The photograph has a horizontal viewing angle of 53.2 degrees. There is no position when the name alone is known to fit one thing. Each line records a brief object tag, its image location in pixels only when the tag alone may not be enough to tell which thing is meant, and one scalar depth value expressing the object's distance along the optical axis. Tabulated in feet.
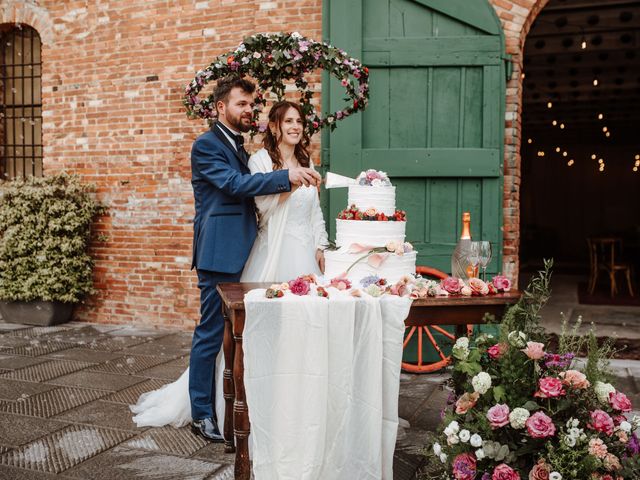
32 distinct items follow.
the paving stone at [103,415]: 12.21
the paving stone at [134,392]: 13.67
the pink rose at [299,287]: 9.12
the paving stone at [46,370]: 15.25
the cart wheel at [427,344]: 16.17
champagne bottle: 10.77
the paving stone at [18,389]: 13.82
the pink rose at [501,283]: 10.19
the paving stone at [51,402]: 12.84
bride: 11.48
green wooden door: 16.06
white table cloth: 8.95
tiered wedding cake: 10.17
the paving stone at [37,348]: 17.69
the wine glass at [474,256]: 10.67
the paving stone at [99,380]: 14.62
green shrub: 20.75
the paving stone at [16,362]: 16.26
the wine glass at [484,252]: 10.62
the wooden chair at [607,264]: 32.35
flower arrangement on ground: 7.66
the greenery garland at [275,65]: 13.12
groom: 11.28
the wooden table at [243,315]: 9.31
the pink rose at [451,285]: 9.93
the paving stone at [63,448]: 10.28
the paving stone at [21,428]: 11.28
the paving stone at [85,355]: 17.08
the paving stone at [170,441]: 11.03
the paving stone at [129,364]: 16.05
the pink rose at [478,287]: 9.95
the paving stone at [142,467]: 9.90
